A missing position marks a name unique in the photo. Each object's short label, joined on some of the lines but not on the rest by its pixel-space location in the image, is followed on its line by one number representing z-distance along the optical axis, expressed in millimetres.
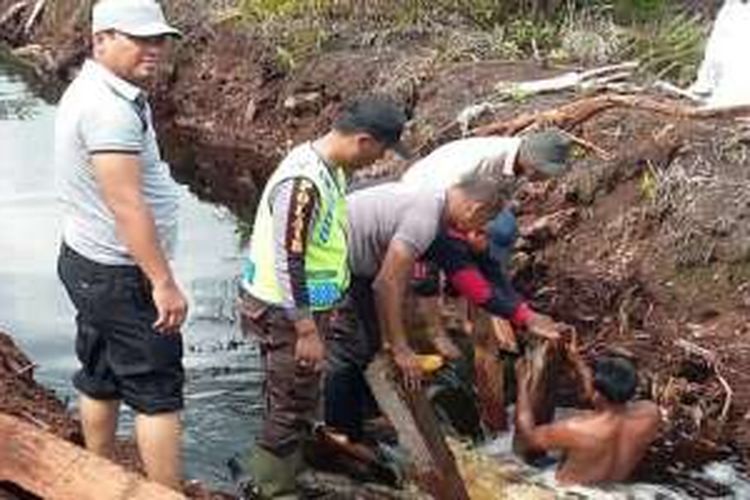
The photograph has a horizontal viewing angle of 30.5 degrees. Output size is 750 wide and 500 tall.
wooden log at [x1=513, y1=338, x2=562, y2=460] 6688
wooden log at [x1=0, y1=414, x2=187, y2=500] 4535
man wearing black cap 5387
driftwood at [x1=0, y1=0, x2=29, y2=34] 20516
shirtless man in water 6008
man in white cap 4535
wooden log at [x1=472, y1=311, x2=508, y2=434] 7273
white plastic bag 9805
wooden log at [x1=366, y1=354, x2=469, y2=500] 6227
